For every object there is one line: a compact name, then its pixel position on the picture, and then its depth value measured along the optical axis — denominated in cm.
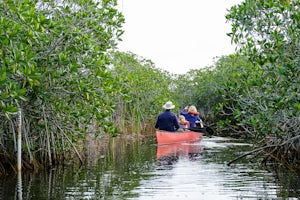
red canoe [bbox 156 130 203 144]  1583
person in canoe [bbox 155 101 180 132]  1599
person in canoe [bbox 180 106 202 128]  1927
